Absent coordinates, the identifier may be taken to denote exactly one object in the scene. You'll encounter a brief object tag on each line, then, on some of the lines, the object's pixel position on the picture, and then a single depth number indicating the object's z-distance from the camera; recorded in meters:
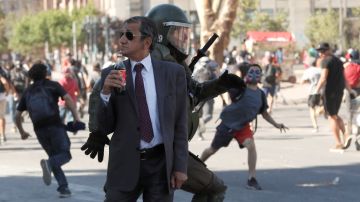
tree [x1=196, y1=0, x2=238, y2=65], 30.61
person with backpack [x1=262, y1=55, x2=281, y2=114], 24.98
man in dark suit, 6.07
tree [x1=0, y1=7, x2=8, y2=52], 105.03
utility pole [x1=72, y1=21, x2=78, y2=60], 79.61
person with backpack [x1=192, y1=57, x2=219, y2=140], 17.73
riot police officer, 6.93
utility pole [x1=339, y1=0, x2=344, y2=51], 61.39
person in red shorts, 11.75
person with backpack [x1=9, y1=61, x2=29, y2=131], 25.26
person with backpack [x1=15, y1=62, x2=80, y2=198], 11.23
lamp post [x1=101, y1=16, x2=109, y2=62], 62.06
